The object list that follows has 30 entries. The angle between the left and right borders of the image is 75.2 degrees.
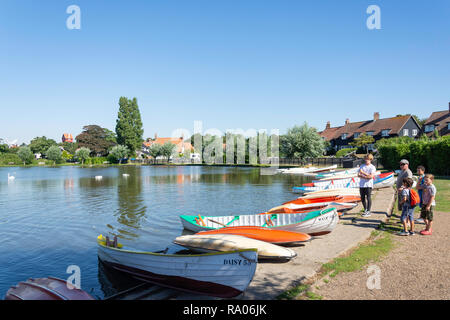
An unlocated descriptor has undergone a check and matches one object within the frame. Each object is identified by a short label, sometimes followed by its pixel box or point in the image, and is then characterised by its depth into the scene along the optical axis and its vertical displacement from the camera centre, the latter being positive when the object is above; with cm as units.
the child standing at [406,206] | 941 -161
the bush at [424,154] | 2781 +34
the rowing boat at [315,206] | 1431 -236
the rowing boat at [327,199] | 1558 -228
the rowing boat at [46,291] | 559 -255
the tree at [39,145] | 12938 +787
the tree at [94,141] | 11194 +802
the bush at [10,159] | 10212 +141
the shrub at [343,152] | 6590 +141
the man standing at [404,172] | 1046 -54
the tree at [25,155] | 9925 +267
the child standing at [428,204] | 914 -150
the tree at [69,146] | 14596 +819
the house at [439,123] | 5703 +698
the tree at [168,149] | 9788 +394
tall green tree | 10181 +1268
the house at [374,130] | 6781 +709
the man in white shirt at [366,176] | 1164 -73
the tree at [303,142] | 5994 +341
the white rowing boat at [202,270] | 610 -253
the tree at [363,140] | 6731 +409
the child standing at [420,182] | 1013 -87
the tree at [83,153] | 10169 +311
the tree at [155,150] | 9962 +373
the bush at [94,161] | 10303 +32
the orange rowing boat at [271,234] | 924 -246
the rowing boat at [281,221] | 1015 -244
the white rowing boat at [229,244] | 788 -249
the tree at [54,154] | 10130 +293
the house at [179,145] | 11636 +675
